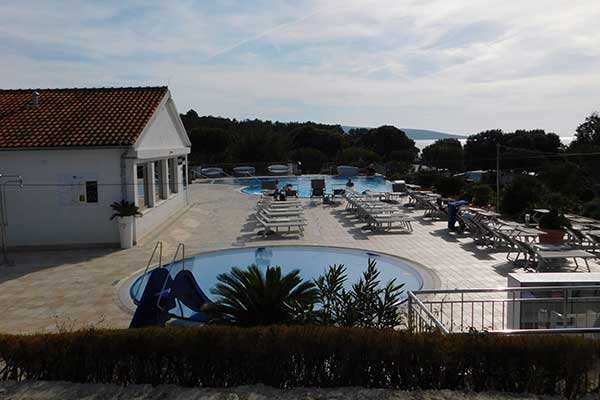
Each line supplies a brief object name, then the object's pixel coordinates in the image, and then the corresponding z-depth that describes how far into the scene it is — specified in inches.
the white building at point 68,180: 587.5
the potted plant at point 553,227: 549.0
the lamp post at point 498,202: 786.9
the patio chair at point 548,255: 441.4
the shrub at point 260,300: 279.3
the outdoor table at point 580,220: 666.1
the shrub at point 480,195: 881.5
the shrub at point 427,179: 1101.1
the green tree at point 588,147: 1130.0
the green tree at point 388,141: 2306.8
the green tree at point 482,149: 1955.3
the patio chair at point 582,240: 512.7
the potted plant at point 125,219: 574.2
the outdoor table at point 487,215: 628.5
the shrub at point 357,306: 253.0
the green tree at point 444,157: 1802.4
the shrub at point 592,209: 759.7
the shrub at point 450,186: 955.3
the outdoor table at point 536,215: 678.8
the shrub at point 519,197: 740.6
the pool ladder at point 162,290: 305.9
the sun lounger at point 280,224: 662.4
